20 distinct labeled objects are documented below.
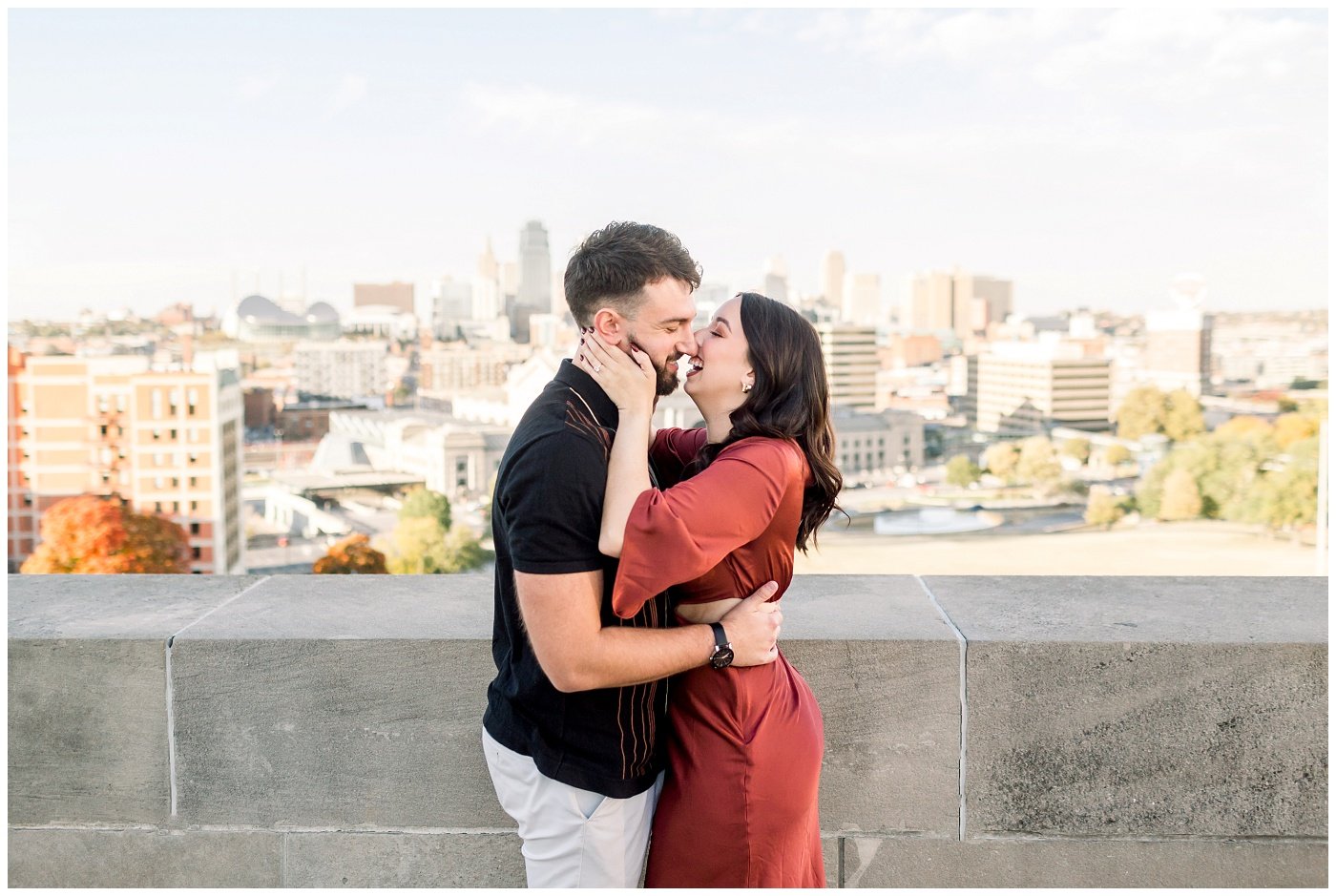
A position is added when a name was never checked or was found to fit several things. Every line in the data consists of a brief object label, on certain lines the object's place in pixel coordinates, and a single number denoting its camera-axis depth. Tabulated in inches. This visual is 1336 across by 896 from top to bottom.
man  51.2
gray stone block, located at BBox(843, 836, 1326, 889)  72.3
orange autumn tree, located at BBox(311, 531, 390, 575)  1387.8
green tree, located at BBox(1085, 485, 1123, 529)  2279.8
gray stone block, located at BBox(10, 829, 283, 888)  74.2
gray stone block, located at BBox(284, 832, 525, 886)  74.2
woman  53.3
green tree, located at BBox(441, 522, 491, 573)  1860.1
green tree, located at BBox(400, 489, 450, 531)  2052.2
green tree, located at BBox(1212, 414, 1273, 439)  2300.7
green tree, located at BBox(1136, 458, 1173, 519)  2236.7
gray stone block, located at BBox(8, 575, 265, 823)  73.7
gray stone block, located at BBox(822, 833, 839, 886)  73.3
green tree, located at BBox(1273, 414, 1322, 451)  2266.2
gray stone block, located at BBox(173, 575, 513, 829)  72.2
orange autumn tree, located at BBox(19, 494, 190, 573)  1290.6
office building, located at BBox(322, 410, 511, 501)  2445.9
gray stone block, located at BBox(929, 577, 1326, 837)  71.3
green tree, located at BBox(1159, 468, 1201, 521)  2202.3
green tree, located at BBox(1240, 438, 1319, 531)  2036.2
